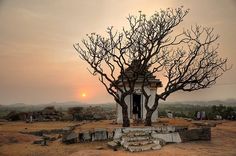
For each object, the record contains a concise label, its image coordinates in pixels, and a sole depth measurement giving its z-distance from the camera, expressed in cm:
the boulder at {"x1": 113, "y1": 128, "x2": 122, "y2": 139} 677
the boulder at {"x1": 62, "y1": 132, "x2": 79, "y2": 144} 718
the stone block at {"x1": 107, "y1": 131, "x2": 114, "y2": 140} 737
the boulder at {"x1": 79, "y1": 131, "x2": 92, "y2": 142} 728
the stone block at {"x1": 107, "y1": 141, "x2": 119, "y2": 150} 621
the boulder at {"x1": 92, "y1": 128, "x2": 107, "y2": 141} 734
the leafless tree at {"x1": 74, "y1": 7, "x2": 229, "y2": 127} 880
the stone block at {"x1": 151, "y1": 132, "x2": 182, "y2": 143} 683
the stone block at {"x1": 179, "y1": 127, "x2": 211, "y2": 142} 720
